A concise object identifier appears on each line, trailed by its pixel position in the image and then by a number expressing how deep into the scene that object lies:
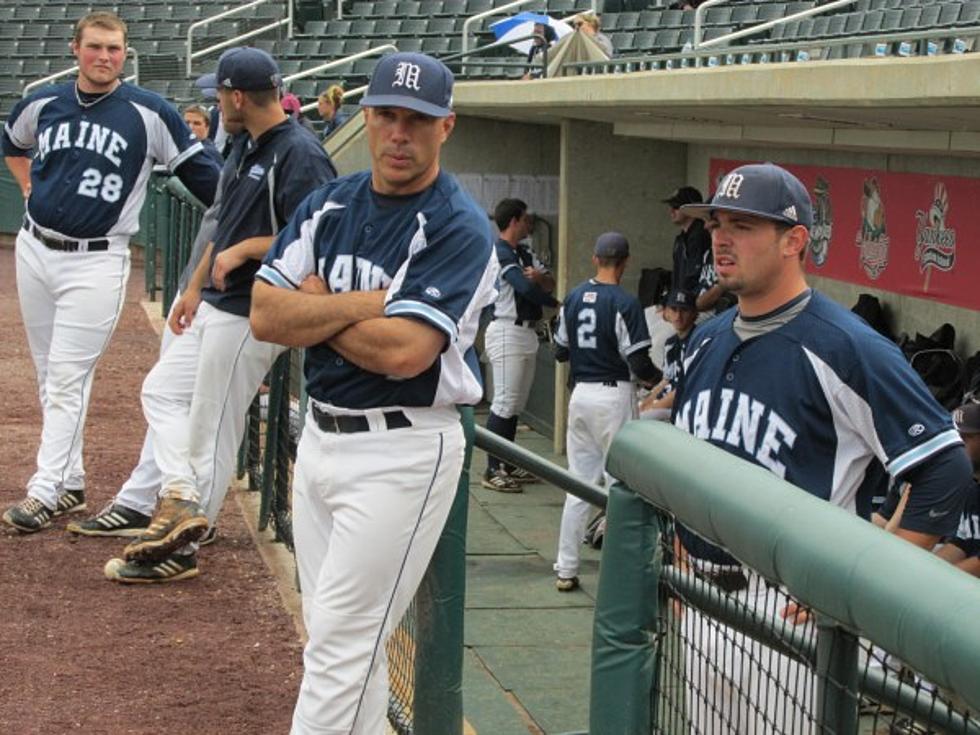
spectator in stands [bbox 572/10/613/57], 12.80
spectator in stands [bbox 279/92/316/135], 11.67
